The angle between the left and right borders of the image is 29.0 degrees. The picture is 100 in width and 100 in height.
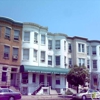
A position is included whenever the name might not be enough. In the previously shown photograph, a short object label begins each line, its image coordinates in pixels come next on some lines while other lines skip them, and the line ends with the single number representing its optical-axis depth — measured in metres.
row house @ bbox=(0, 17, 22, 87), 30.83
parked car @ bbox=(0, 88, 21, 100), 23.03
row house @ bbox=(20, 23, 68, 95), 33.22
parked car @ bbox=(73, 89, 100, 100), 27.67
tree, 31.62
